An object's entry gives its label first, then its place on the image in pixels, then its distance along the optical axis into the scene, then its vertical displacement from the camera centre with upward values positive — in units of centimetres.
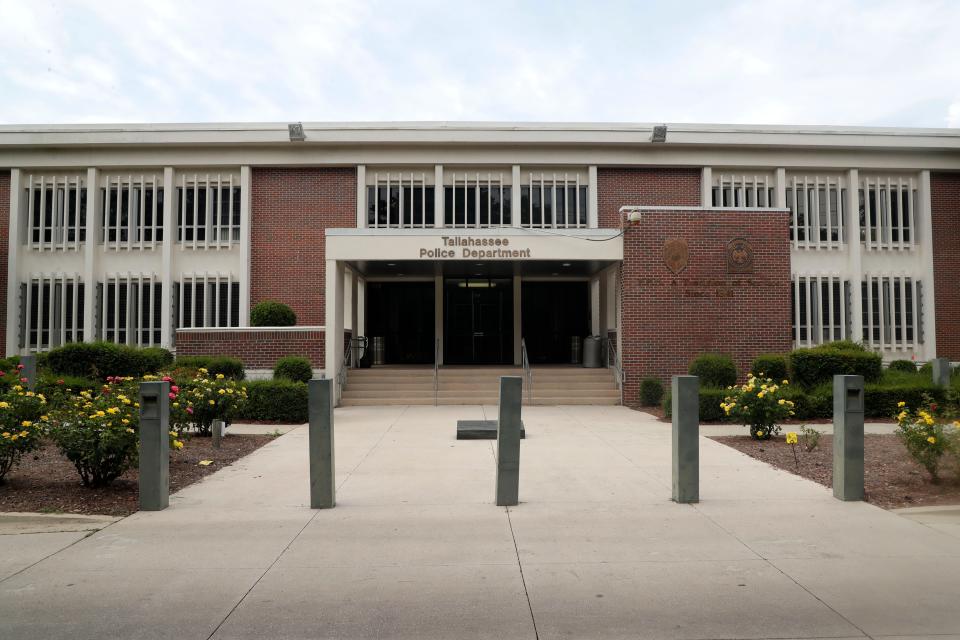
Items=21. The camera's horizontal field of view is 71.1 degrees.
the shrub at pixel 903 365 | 2035 -75
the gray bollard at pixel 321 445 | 657 -102
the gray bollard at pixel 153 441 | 647 -97
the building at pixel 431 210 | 2289 +457
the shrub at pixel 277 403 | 1415 -131
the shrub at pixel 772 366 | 1525 -58
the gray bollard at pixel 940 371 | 1527 -70
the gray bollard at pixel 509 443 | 666 -102
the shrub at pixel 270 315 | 1989 +77
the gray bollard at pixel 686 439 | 677 -100
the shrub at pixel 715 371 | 1560 -71
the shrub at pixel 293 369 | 1655 -70
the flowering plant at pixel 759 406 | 1064 -105
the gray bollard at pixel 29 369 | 1356 -58
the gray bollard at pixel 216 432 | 1062 -145
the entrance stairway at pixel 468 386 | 1773 -125
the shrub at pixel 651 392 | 1700 -130
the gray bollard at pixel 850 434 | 680 -95
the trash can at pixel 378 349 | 2364 -30
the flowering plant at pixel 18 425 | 695 -89
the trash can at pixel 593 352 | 2083 -36
